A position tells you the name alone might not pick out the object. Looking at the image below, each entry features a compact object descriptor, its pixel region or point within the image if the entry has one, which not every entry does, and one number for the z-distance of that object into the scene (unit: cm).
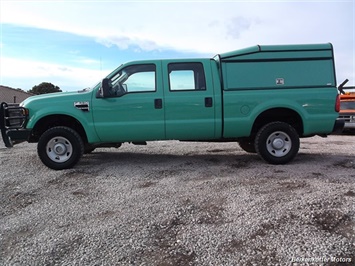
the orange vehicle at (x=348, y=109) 1130
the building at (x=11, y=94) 4128
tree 5858
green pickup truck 574
